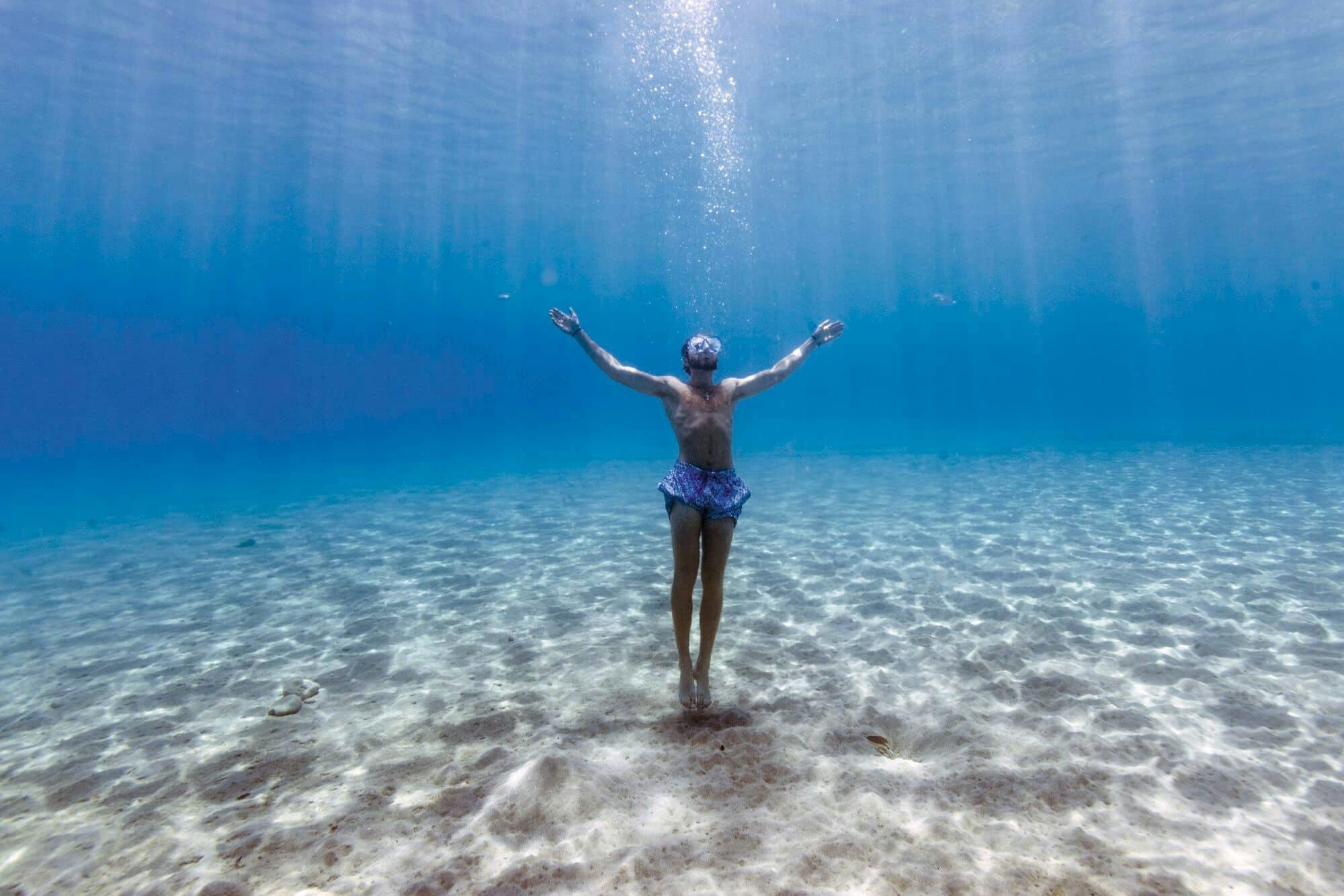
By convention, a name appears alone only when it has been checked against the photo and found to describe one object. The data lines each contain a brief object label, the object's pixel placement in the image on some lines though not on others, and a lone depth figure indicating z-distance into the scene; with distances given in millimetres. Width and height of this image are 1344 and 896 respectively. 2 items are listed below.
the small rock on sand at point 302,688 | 5426
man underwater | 4449
